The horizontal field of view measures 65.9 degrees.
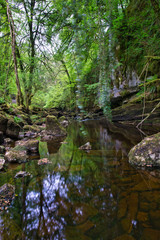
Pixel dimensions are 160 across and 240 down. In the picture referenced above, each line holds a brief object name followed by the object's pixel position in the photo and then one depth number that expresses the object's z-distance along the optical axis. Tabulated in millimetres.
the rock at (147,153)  2523
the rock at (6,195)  1685
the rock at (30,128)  7569
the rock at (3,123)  5433
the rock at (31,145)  4102
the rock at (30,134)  6703
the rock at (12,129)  5766
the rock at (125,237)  1156
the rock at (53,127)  7153
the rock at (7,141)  5068
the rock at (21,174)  2457
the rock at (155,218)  1262
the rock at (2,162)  2766
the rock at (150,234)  1146
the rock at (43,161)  3125
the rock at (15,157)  3176
